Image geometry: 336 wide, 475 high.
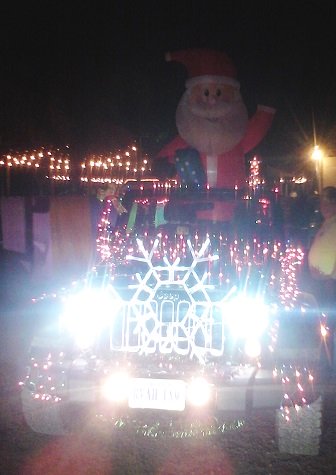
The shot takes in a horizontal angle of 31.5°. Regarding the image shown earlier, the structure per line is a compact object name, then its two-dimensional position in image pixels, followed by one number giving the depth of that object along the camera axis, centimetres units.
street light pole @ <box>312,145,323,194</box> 1723
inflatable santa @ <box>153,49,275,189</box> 802
